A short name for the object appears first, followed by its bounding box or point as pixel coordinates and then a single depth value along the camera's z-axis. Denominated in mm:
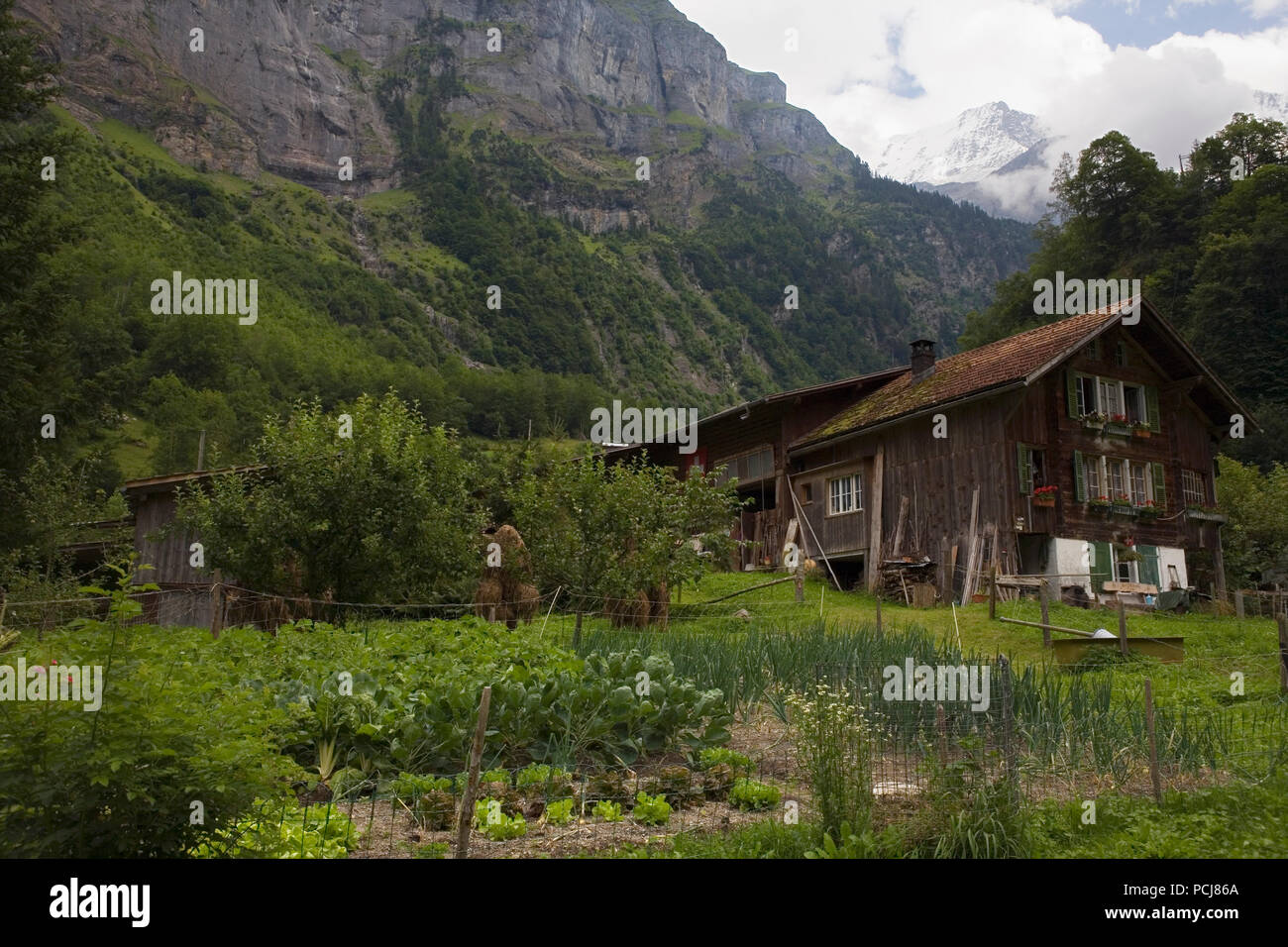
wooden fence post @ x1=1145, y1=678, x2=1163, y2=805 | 8492
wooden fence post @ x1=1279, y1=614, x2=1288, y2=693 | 12203
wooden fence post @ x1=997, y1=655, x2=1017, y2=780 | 8094
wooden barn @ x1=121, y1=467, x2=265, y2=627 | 28531
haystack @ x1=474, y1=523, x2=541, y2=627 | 19906
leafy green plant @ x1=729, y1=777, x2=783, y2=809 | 8469
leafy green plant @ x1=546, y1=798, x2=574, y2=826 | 7906
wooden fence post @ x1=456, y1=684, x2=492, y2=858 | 6758
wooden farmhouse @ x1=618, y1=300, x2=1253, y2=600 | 25875
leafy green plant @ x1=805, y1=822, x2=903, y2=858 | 6836
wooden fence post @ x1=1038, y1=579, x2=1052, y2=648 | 17198
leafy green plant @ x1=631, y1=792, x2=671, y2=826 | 7980
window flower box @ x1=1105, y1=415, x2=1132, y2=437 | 27484
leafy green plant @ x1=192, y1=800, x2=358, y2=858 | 5895
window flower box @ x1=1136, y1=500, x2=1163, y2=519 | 27469
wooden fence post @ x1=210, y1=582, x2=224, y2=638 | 13570
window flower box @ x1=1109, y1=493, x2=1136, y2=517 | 26953
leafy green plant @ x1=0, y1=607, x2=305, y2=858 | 5164
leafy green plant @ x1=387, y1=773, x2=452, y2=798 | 8203
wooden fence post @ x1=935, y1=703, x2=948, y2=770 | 8711
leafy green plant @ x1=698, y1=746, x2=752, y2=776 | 9062
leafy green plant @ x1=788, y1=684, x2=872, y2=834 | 7371
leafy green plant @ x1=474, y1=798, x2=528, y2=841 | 7562
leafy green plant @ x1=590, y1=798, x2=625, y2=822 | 7941
